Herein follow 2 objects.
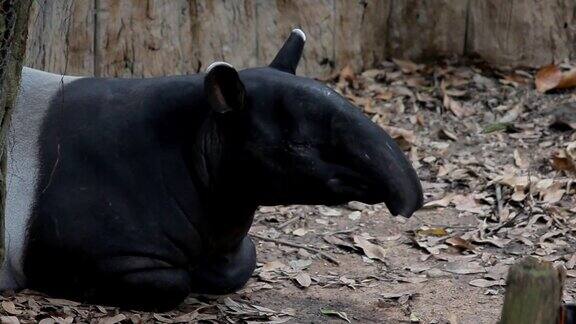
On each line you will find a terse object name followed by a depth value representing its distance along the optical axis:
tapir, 10.27
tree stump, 7.16
